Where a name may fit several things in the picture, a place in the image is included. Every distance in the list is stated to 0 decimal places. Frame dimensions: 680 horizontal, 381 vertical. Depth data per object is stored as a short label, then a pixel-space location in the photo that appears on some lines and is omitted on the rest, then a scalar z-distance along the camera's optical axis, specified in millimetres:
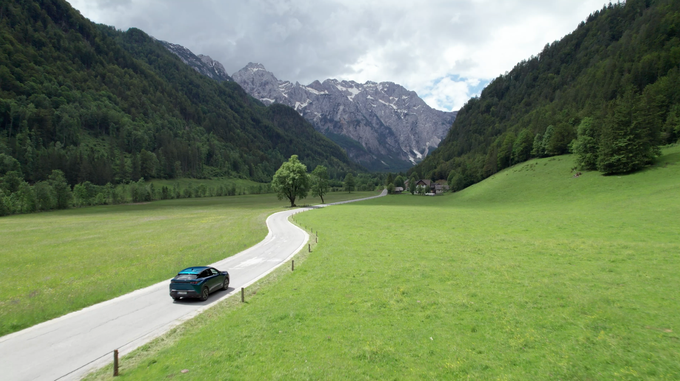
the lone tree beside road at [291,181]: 90169
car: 16156
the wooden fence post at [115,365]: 8968
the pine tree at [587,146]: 69750
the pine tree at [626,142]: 60031
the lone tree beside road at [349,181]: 187875
